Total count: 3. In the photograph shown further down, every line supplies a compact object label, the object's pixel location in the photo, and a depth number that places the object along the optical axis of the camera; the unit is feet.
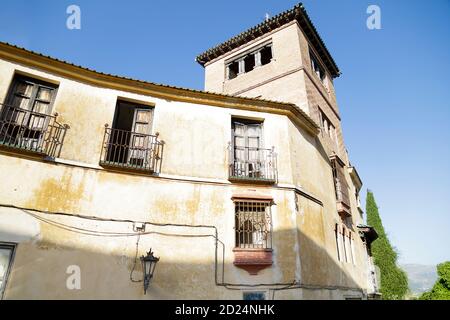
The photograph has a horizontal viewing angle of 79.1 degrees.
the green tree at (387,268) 81.92
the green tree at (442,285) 35.12
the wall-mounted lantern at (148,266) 23.26
